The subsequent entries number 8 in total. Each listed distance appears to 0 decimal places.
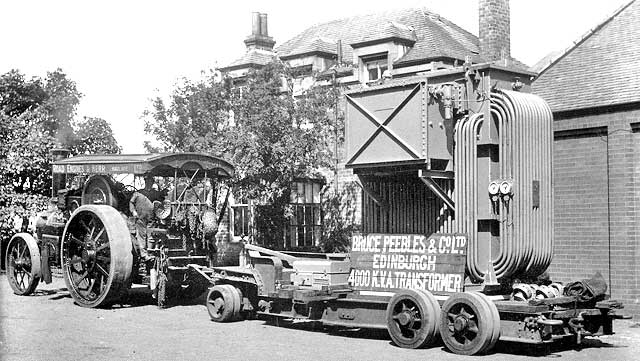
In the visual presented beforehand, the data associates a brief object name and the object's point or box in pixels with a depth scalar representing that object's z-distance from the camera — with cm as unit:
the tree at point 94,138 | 2384
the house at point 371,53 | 2023
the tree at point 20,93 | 2475
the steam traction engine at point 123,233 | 1455
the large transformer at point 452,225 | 1062
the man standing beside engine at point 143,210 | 1495
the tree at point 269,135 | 1834
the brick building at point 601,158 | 1378
